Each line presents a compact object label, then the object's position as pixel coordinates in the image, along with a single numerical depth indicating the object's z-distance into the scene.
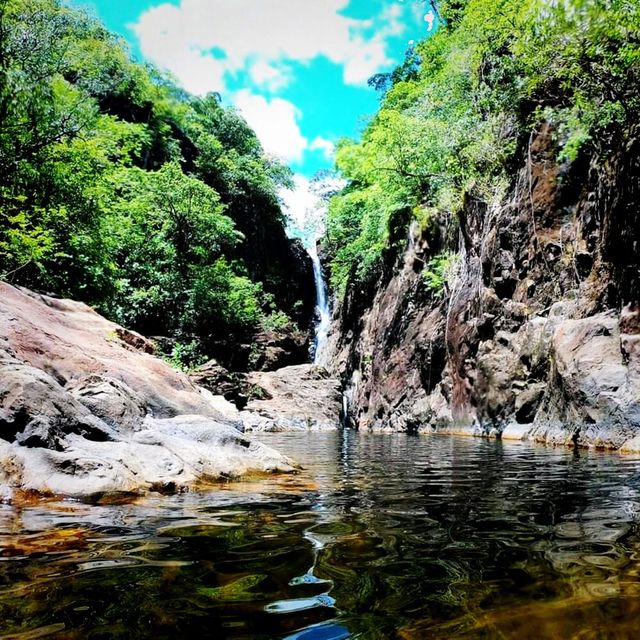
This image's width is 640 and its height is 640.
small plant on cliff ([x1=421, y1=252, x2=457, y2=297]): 18.55
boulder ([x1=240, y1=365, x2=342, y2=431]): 21.86
